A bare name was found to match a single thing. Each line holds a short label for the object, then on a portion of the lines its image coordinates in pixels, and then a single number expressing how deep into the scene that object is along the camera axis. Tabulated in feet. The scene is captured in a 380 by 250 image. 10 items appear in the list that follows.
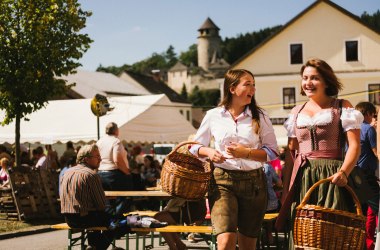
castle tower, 609.42
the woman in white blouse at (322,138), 15.39
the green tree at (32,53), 54.95
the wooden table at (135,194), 32.07
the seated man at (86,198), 24.88
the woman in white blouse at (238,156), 16.44
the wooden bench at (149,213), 28.78
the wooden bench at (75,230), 25.44
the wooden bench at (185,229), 24.17
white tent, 71.98
